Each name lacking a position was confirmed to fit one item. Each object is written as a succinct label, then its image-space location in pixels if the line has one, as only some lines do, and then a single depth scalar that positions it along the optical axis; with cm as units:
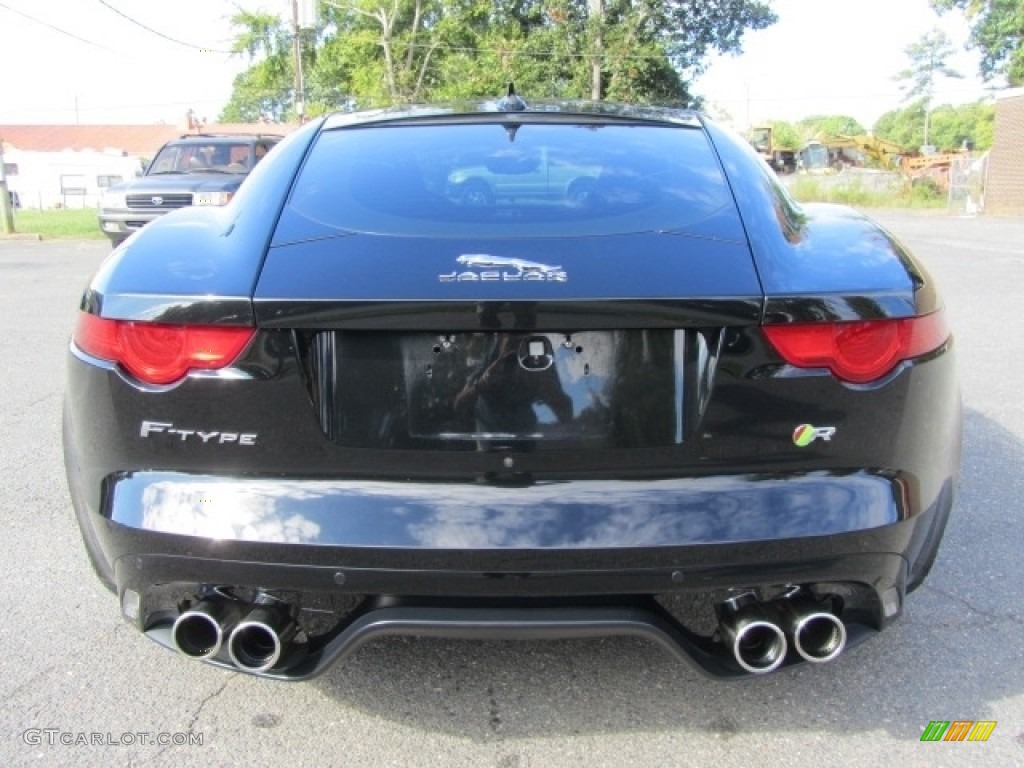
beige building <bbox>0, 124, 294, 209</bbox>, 6644
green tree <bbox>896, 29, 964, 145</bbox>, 8788
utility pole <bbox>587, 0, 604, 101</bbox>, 3042
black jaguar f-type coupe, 199
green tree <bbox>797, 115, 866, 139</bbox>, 10926
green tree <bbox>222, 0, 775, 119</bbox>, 3127
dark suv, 1399
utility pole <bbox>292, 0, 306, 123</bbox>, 3544
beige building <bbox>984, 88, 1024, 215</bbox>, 2911
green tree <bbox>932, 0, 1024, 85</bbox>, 4209
